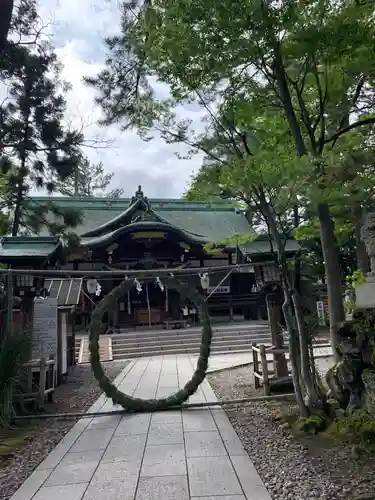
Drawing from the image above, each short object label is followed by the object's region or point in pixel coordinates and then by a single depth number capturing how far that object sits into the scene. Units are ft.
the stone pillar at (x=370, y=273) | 14.42
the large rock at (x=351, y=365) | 16.14
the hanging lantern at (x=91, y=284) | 42.09
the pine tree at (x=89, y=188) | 110.01
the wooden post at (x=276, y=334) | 25.52
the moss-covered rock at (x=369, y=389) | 15.07
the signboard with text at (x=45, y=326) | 28.89
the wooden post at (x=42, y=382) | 22.49
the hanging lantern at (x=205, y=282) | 52.48
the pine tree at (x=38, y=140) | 37.01
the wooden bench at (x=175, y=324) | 62.19
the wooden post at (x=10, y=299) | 21.08
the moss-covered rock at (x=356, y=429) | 14.28
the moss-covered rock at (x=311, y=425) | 16.58
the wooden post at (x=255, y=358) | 25.56
